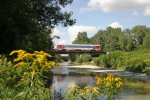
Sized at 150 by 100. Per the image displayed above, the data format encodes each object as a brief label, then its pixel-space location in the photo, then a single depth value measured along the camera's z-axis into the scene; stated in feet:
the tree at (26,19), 47.97
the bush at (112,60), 159.58
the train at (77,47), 233.77
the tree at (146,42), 242.25
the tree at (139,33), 316.93
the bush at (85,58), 237.53
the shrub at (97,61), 191.21
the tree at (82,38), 372.09
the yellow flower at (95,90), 15.20
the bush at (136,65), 122.01
